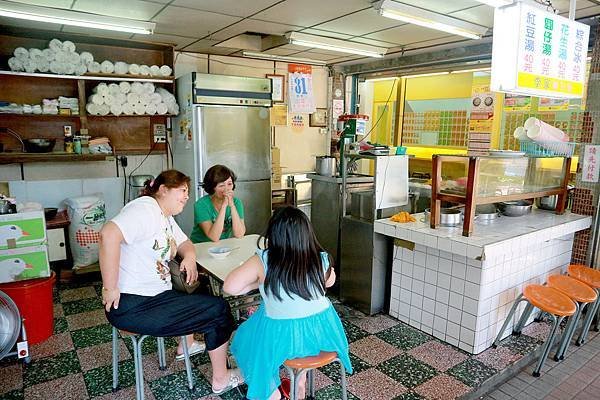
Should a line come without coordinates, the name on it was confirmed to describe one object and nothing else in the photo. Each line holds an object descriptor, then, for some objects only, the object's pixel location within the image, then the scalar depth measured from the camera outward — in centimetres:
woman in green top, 314
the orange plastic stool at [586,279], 320
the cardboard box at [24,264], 272
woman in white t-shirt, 205
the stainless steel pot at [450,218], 315
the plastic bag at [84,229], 418
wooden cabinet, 417
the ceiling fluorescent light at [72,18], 326
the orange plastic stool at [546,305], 266
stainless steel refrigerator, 455
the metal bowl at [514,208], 353
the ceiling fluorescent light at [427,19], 310
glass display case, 284
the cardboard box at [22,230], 268
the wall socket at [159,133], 505
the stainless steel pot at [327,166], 411
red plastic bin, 281
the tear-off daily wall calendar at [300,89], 580
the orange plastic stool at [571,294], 286
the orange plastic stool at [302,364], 190
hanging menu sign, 239
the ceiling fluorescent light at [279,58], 499
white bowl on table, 261
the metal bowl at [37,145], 419
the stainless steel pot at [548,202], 375
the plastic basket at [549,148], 353
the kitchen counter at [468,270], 285
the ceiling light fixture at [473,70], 475
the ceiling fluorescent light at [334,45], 421
